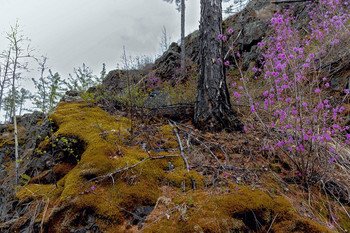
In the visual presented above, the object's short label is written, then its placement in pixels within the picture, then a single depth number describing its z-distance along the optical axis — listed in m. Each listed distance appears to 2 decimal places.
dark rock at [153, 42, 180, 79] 11.42
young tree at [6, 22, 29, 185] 4.95
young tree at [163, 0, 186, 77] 11.27
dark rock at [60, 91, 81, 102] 4.27
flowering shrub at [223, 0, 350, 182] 1.75
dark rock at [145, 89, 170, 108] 4.80
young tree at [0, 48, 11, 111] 5.25
